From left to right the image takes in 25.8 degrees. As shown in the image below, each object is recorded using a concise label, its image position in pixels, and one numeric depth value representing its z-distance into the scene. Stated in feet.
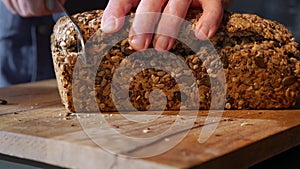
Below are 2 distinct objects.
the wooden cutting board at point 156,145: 1.53
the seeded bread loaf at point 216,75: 2.09
